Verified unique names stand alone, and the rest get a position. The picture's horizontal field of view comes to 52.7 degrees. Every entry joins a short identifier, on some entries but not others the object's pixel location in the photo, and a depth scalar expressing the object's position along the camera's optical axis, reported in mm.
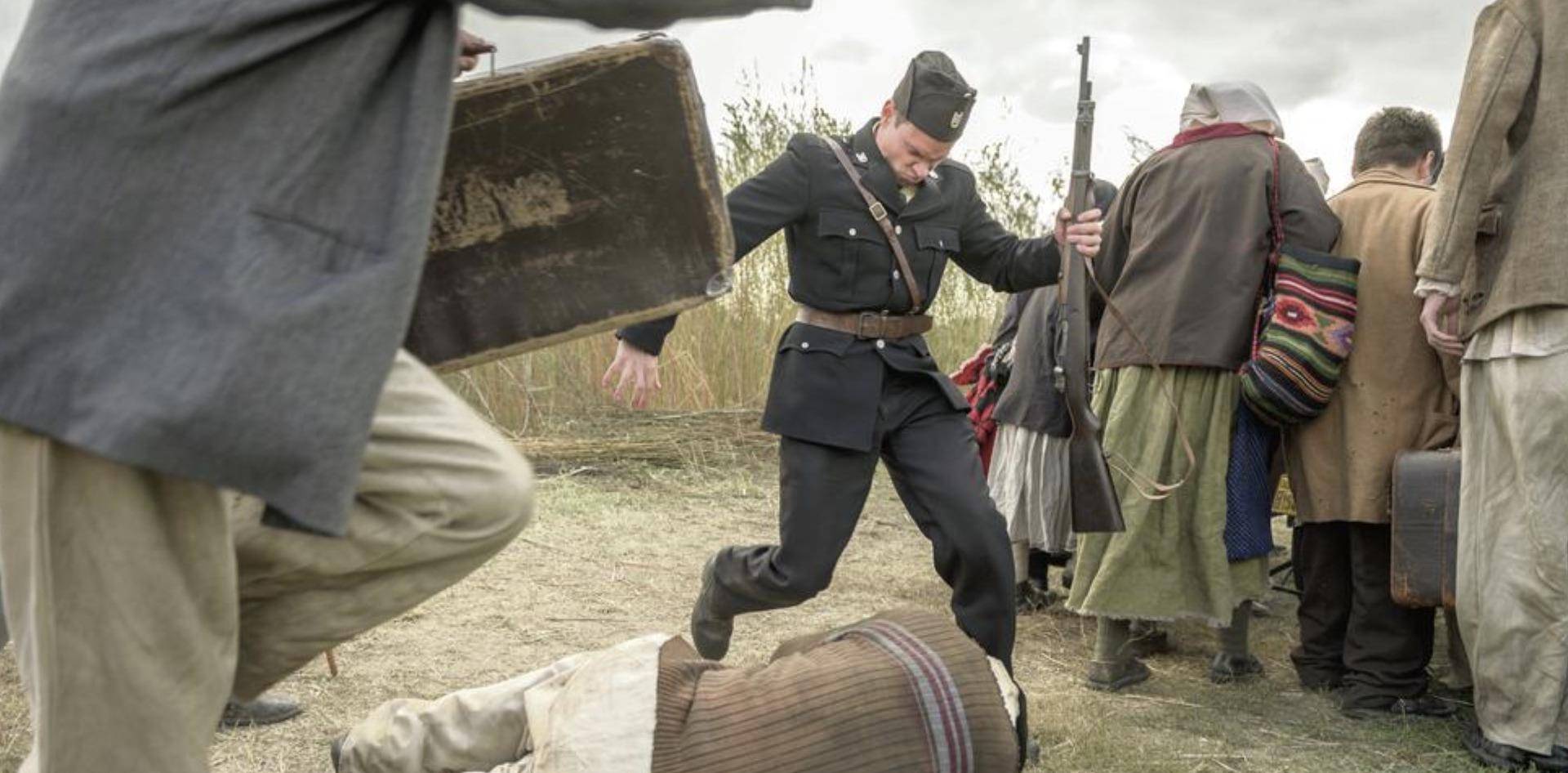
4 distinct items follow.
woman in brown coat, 5023
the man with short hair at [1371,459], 4832
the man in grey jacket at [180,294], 1903
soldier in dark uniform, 4293
